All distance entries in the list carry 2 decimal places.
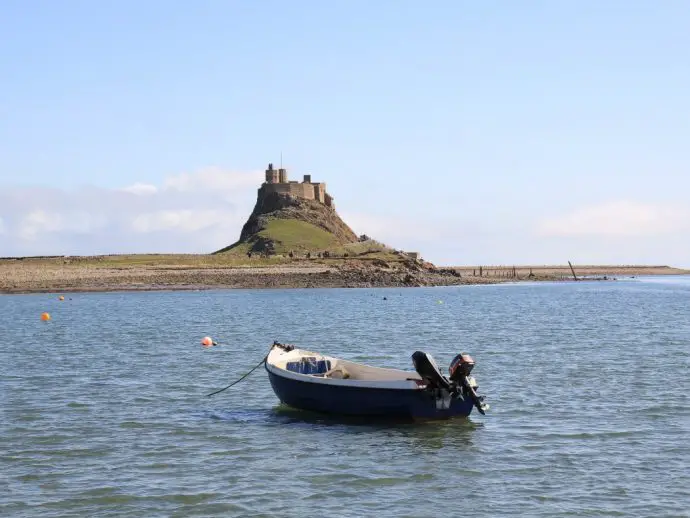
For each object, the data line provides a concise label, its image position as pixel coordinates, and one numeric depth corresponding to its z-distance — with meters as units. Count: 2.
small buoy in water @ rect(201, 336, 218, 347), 45.66
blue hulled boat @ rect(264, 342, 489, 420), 23.81
